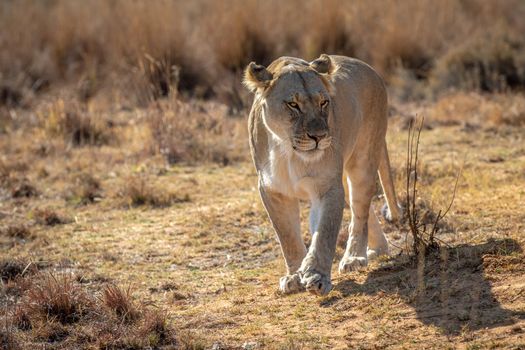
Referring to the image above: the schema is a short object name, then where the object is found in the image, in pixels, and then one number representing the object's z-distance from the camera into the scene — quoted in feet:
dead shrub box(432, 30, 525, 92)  96.99
